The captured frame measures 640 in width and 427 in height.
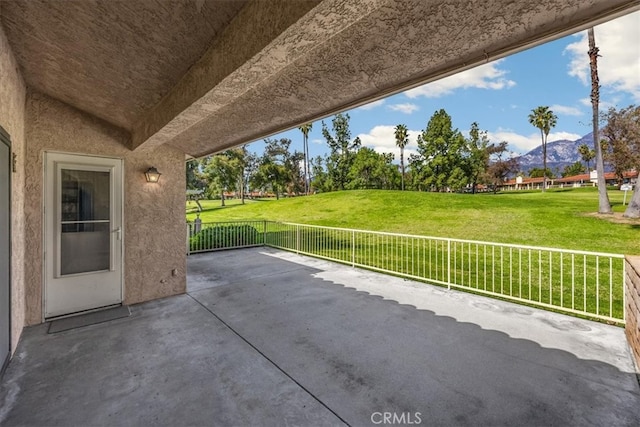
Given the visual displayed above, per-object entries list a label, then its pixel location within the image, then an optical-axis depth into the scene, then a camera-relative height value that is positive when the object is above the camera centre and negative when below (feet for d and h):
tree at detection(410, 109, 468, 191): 89.92 +19.71
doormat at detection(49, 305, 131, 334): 11.02 -4.35
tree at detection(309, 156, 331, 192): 106.26 +15.21
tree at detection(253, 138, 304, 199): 97.60 +16.62
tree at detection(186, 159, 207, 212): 83.11 +11.56
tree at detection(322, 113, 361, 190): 102.99 +24.16
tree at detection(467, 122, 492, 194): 95.00 +22.09
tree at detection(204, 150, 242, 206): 77.05 +12.07
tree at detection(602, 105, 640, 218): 36.04 +9.59
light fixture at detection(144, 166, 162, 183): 13.72 +2.00
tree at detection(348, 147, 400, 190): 98.12 +15.31
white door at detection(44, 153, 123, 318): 11.65 -0.78
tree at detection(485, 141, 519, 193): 107.24 +18.07
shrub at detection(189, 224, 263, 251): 27.02 -2.34
